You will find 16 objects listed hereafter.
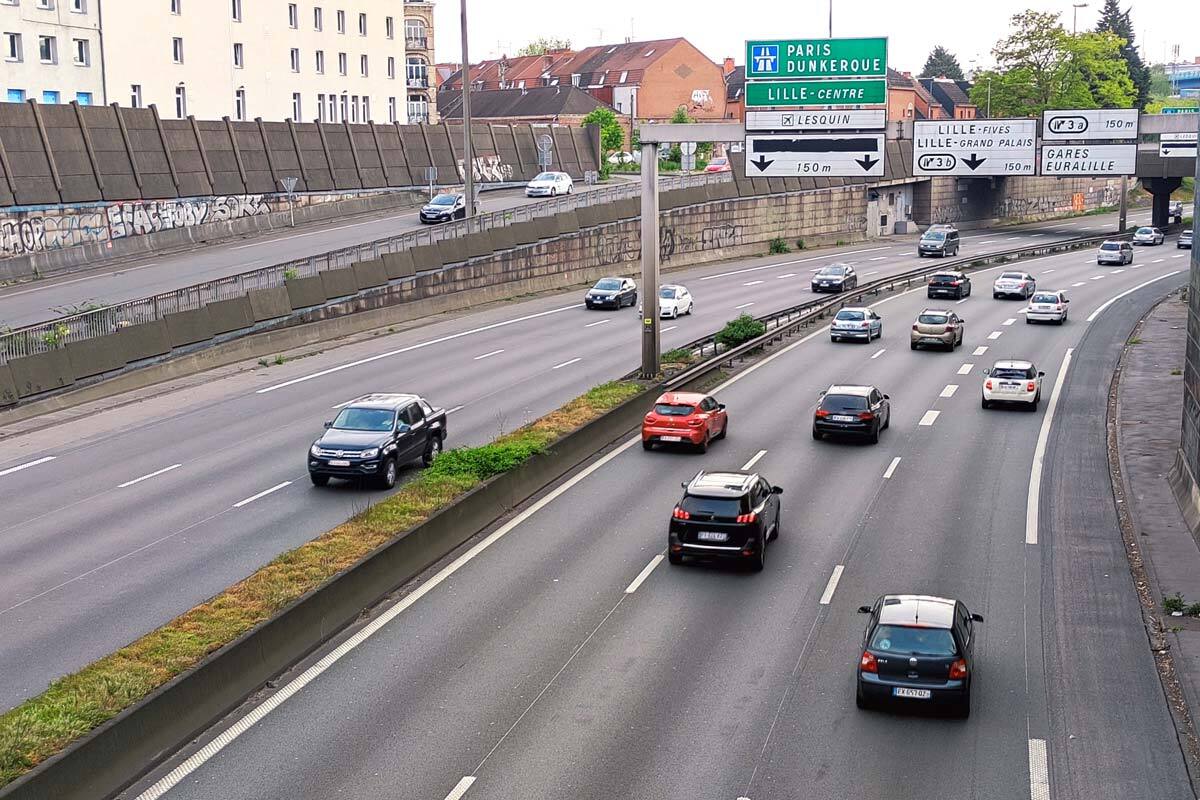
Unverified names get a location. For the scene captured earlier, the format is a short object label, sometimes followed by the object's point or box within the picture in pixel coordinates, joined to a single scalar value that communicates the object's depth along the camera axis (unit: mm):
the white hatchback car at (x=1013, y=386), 37750
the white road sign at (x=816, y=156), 35594
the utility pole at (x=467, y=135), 56844
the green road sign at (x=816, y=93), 34375
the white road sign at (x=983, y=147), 40688
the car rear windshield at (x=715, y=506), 22688
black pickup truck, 27812
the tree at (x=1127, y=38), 167250
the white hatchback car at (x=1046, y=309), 56062
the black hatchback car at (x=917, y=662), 16203
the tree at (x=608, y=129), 116562
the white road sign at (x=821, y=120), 35219
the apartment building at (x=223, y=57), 77000
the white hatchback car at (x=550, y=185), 85125
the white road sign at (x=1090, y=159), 39000
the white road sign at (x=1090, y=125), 38094
